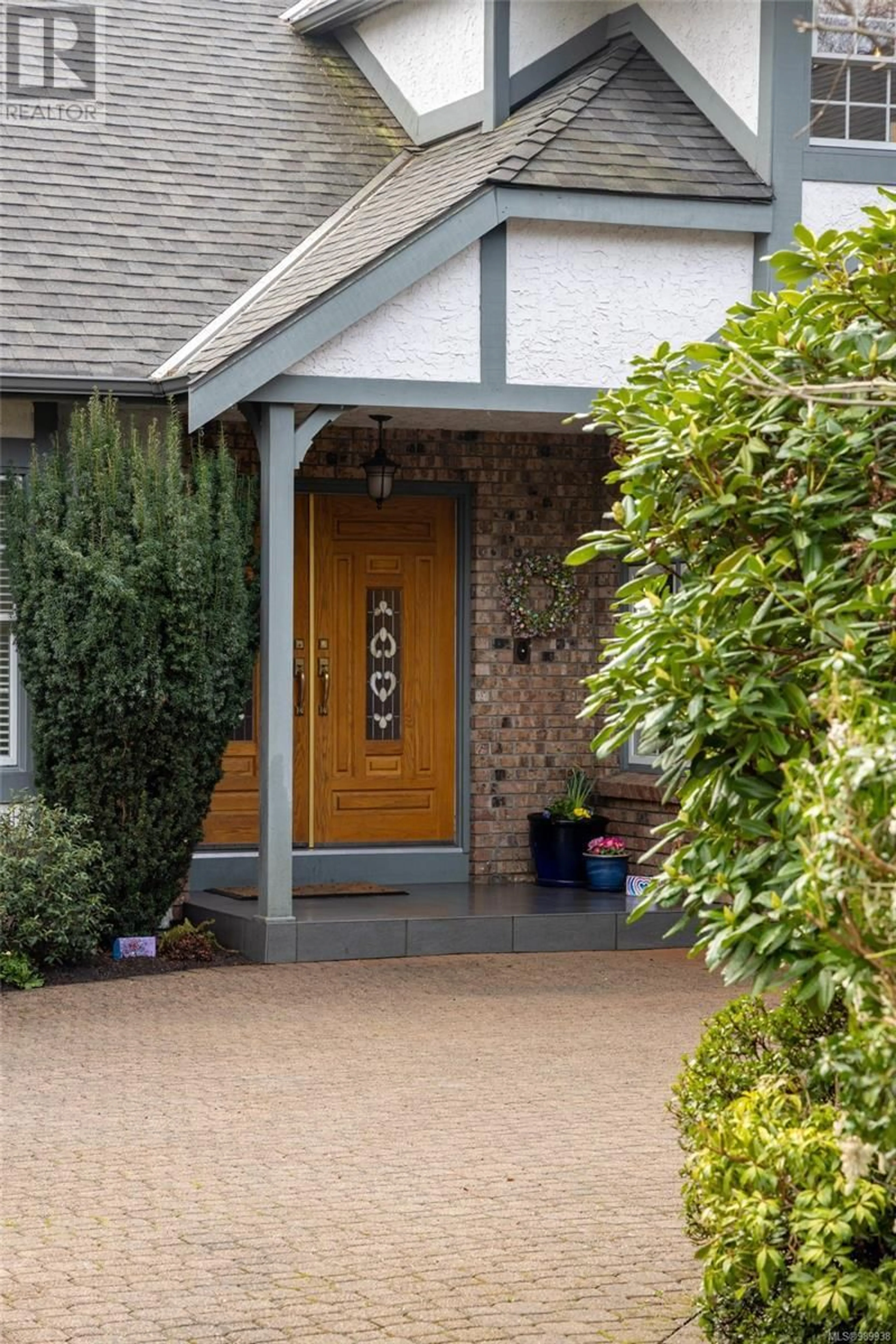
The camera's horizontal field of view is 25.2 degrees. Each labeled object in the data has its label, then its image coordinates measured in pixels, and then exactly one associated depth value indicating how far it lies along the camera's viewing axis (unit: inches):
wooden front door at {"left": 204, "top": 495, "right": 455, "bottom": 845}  539.5
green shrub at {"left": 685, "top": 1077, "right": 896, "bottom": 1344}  166.6
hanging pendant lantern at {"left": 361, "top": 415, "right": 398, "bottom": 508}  518.3
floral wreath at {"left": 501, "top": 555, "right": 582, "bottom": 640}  548.4
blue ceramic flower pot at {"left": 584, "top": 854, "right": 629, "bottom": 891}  524.4
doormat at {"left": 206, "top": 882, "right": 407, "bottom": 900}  502.3
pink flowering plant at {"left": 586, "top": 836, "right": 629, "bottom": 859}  525.7
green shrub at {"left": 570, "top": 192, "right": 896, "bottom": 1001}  171.6
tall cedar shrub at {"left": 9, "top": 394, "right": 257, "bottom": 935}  437.7
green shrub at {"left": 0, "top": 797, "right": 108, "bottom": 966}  421.4
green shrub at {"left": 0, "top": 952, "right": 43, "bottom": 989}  415.8
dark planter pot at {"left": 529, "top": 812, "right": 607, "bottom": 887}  537.6
